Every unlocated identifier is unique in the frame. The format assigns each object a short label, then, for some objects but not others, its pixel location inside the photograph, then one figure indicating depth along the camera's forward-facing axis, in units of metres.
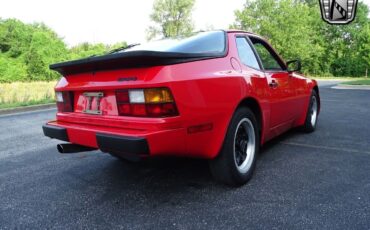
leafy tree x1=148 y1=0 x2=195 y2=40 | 45.34
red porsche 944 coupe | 2.30
